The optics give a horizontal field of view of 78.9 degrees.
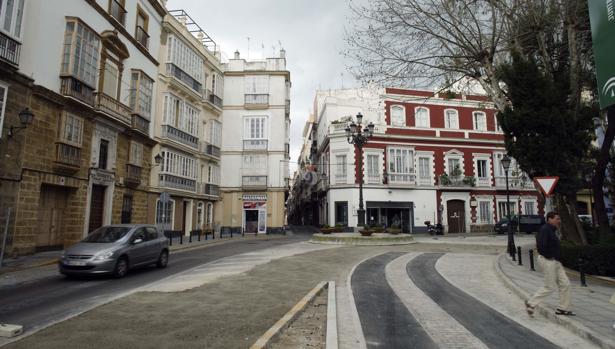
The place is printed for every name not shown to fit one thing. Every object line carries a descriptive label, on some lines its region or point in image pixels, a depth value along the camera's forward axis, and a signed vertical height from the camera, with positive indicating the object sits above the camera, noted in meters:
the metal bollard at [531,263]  11.25 -1.25
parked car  32.34 -0.13
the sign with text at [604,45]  5.48 +2.66
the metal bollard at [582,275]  8.88 -1.26
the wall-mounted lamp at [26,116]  12.16 +3.24
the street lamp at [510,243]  14.07 -0.84
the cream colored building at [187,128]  25.47 +6.87
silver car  9.82 -0.96
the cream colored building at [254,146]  33.47 +6.57
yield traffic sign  9.88 +1.03
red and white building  33.12 +4.65
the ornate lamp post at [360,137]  21.76 +4.91
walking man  6.32 -0.89
